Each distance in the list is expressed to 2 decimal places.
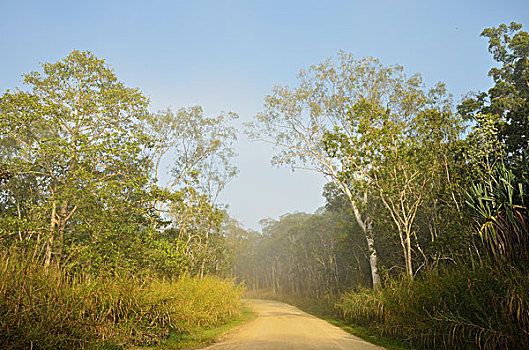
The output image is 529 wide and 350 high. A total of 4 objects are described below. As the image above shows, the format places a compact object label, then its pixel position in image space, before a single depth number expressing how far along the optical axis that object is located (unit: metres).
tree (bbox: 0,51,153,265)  12.12
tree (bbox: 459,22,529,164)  10.29
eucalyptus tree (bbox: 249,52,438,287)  16.58
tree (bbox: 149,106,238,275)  18.77
